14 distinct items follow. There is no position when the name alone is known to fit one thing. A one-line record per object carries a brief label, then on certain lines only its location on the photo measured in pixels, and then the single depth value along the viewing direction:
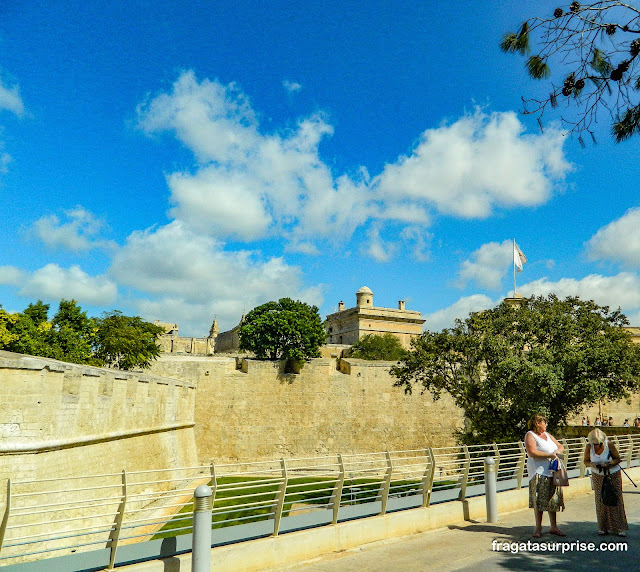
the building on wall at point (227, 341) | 54.30
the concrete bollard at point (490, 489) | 7.43
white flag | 32.25
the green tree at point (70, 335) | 22.11
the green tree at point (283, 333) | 30.20
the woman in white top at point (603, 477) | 6.31
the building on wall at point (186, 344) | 48.91
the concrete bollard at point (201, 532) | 4.41
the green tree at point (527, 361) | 16.56
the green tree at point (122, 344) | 24.88
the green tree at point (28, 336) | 21.05
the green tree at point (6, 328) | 20.44
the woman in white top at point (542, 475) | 6.25
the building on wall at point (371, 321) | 53.90
